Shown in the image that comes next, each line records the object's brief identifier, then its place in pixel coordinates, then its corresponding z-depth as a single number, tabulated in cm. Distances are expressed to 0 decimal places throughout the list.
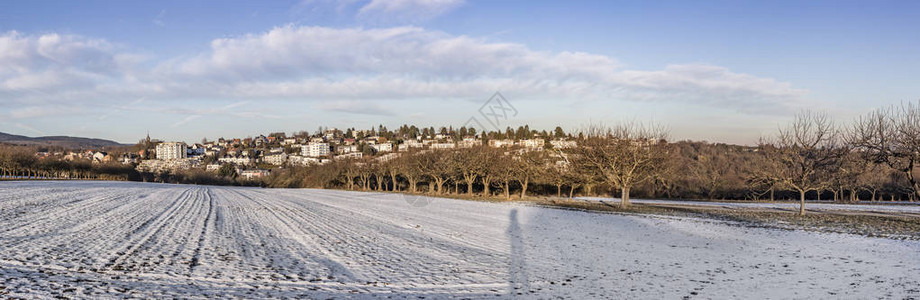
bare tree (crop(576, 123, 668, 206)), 4400
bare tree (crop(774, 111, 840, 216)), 3538
